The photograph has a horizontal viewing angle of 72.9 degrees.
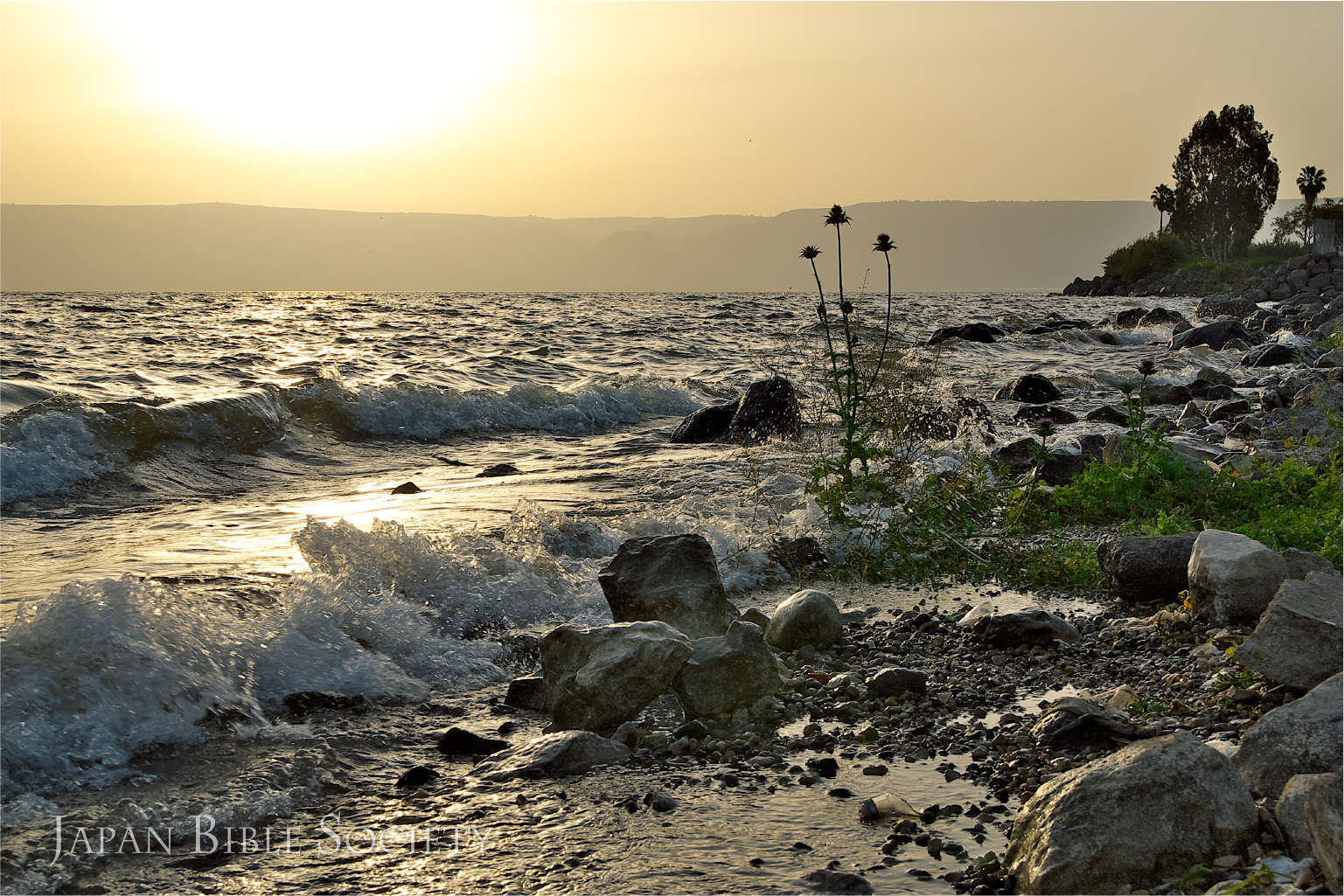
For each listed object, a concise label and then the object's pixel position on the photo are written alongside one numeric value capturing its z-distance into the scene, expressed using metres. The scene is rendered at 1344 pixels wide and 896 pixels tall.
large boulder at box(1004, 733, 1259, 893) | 2.35
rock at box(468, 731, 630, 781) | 3.38
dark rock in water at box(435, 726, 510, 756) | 3.61
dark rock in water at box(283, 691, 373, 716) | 3.97
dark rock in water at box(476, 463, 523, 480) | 9.82
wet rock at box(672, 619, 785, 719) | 3.89
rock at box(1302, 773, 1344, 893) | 2.09
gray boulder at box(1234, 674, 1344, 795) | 2.52
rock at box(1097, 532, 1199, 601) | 4.65
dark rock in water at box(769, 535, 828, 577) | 6.05
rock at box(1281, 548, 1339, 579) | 3.87
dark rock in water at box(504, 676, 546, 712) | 4.09
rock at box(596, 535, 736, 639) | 4.73
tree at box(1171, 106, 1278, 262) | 65.00
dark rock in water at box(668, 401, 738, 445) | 12.38
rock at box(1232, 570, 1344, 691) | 2.97
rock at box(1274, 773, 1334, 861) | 2.25
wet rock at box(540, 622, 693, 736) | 3.81
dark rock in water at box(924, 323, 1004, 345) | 27.39
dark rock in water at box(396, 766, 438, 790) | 3.33
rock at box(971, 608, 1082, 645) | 4.30
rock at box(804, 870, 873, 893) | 2.54
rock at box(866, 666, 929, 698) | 3.86
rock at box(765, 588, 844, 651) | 4.57
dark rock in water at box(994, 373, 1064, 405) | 14.98
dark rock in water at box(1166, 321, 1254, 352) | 22.30
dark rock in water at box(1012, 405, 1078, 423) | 12.33
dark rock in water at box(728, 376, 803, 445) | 11.03
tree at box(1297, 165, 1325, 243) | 67.94
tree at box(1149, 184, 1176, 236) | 83.11
